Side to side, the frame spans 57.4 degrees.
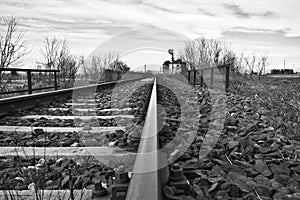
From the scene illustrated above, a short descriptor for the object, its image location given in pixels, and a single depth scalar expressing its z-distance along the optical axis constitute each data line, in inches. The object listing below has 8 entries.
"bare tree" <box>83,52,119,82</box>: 705.9
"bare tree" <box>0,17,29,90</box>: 373.1
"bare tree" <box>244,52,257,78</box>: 849.5
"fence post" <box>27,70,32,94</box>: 278.1
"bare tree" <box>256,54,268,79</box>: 842.0
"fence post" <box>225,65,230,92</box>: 329.6
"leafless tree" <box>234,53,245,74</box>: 806.8
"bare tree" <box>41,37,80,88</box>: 582.9
